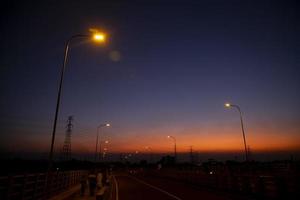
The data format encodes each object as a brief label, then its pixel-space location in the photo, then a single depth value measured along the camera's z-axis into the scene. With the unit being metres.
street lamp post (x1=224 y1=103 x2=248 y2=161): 25.24
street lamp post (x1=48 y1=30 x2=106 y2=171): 12.03
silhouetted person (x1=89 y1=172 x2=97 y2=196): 12.94
